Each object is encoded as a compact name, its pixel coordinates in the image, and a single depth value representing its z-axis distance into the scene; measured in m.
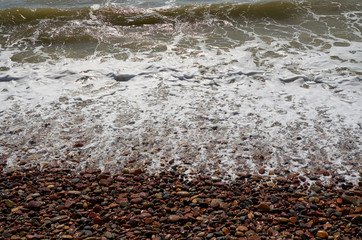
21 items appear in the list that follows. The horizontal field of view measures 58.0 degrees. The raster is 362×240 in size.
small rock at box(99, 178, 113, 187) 4.14
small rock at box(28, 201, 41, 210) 3.67
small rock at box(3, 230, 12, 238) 3.28
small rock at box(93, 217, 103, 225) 3.47
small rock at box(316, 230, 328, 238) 3.22
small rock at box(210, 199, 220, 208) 3.67
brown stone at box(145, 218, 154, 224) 3.46
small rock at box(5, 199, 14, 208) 3.73
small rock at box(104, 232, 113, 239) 3.27
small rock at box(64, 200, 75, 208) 3.70
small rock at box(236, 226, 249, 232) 3.31
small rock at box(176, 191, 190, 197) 3.89
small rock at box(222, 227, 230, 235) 3.29
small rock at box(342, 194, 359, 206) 3.69
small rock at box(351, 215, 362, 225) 3.35
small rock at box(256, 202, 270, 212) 3.61
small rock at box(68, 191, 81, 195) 3.94
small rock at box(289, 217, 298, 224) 3.42
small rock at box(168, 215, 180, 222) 3.47
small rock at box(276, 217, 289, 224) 3.42
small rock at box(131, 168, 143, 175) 4.37
